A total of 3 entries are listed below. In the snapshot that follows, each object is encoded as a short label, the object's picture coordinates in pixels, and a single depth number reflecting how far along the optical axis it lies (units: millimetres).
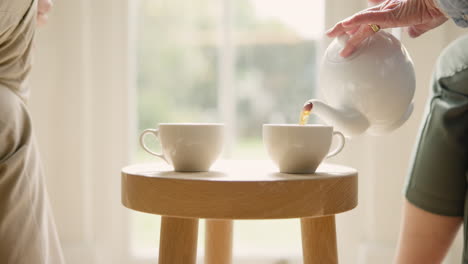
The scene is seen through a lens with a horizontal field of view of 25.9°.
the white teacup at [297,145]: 1344
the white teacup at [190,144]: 1364
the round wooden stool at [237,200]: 1291
